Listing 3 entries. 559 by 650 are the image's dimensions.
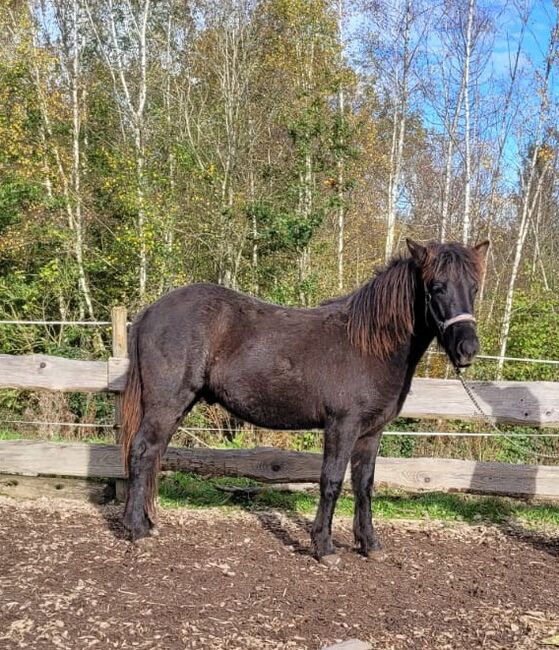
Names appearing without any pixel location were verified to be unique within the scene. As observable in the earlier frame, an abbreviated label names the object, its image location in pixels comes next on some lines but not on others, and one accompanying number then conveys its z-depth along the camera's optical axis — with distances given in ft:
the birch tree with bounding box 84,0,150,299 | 38.65
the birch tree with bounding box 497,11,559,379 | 35.99
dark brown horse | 12.67
